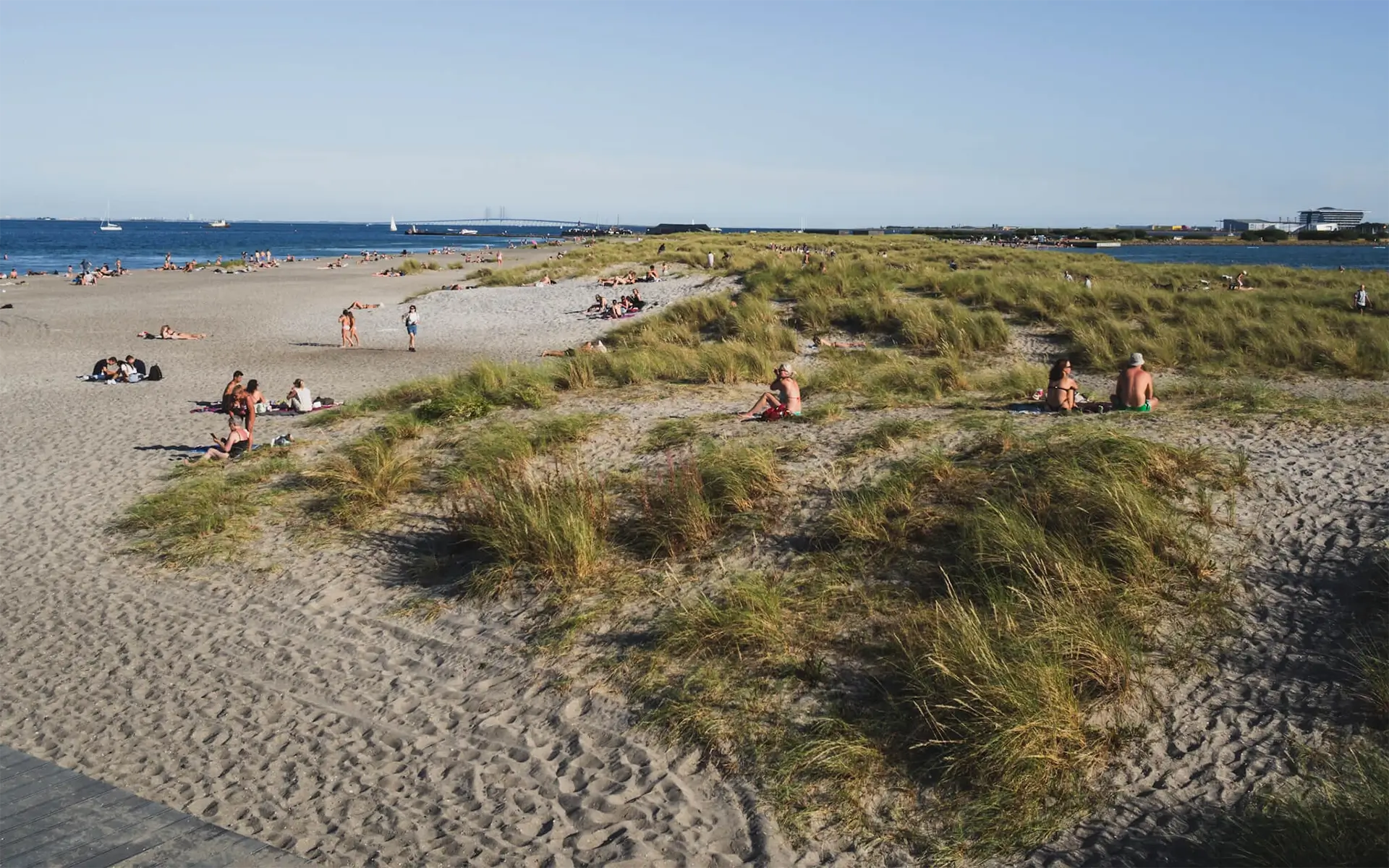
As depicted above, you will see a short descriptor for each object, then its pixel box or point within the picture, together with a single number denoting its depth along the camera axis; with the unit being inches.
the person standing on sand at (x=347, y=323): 968.9
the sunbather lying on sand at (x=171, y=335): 1016.9
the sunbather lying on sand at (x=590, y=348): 791.1
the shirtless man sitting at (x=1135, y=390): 480.4
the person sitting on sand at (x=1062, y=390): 494.6
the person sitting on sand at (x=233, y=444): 506.5
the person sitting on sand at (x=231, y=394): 550.8
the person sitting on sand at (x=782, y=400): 486.6
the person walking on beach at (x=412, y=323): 935.0
